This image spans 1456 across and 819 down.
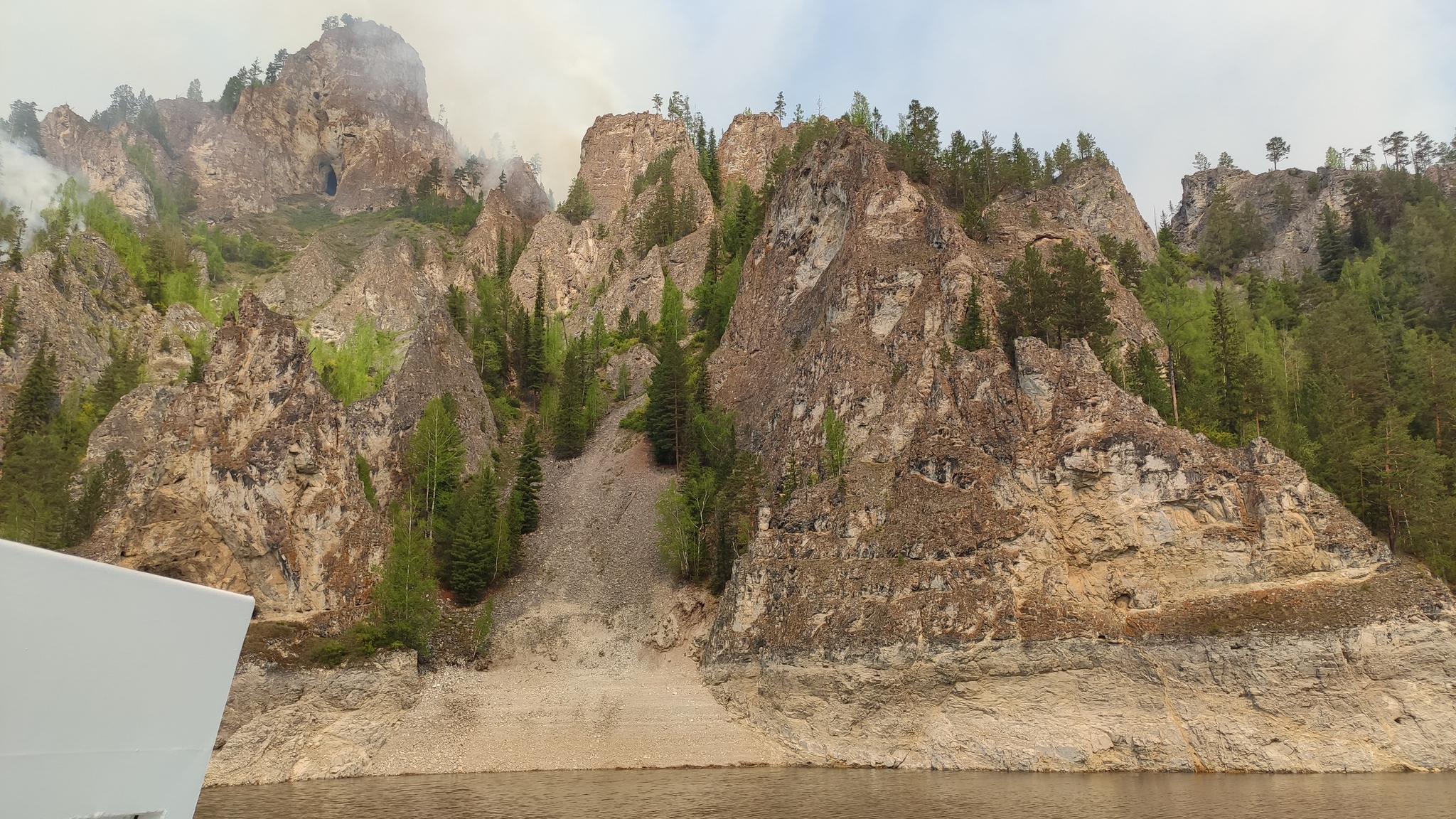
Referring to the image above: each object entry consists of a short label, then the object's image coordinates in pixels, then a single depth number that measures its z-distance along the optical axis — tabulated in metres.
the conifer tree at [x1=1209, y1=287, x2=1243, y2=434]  57.62
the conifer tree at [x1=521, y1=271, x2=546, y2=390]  98.25
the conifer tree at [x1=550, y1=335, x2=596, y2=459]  83.06
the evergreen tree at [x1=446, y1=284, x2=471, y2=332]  100.56
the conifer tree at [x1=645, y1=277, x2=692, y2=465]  77.06
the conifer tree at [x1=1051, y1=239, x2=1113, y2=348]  59.00
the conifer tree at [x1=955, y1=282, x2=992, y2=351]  60.12
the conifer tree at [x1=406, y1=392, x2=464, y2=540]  67.00
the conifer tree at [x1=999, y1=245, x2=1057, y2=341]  59.38
